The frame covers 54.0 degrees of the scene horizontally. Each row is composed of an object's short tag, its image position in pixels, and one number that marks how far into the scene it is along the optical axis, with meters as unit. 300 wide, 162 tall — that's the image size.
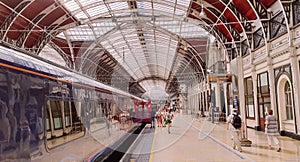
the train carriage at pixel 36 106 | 4.25
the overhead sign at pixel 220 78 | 26.52
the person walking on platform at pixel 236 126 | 12.45
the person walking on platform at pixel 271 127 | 12.49
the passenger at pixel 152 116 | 29.61
